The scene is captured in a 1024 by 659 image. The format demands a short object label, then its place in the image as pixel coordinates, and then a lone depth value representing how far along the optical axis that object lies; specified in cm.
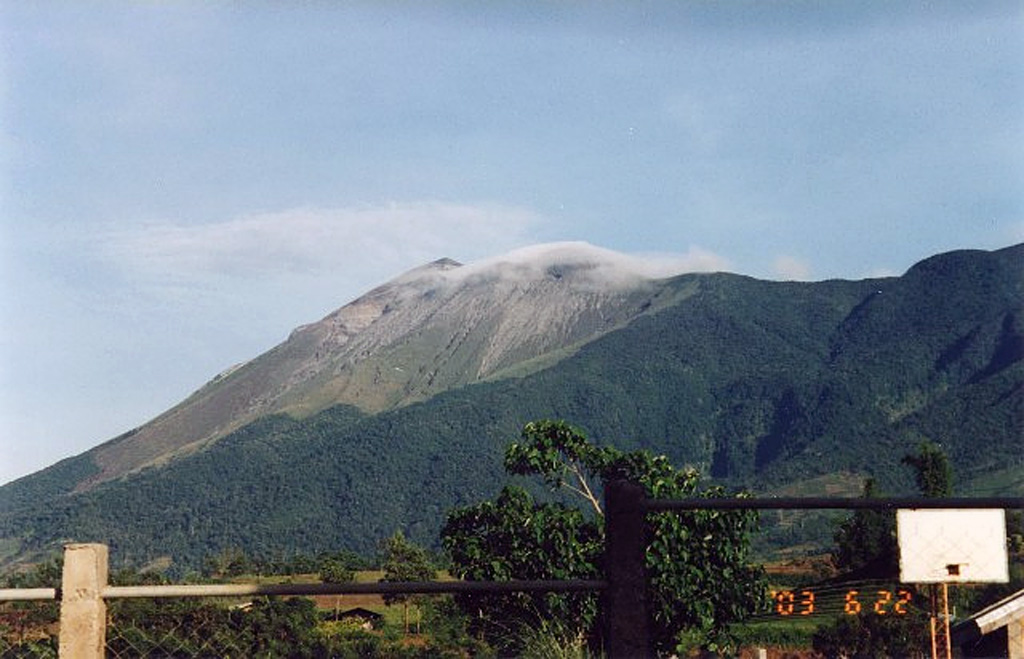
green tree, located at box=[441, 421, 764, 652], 1972
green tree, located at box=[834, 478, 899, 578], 5084
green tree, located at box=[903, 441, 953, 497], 5866
